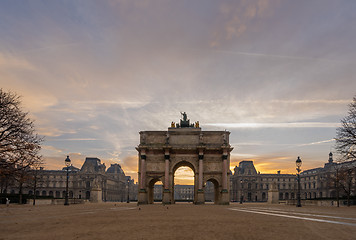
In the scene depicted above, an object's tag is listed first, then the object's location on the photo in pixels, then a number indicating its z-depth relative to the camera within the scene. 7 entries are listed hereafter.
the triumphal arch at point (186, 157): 49.58
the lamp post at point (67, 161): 37.16
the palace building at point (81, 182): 122.19
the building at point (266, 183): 129.68
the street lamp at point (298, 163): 37.50
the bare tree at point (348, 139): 33.72
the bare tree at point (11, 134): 27.94
